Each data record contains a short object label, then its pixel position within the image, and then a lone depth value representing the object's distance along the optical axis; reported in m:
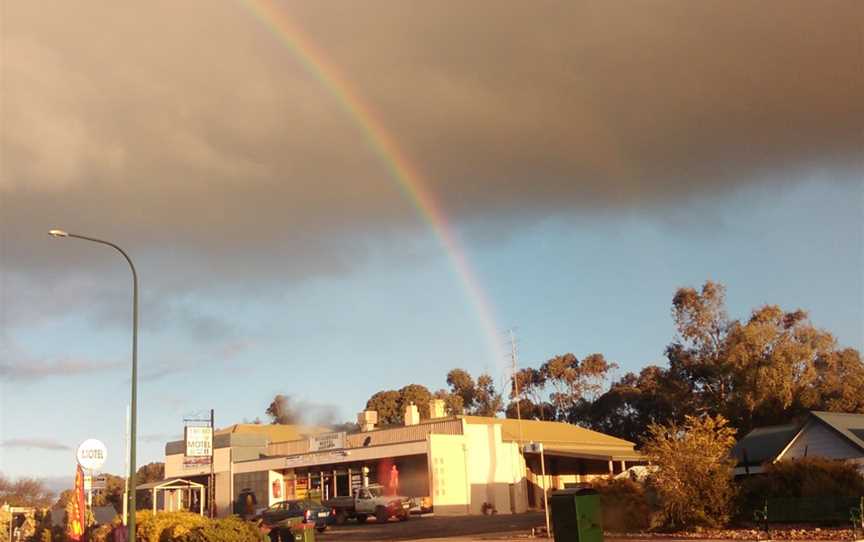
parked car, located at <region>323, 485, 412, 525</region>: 43.78
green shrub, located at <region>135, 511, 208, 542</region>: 25.41
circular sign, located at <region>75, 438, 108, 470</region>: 35.31
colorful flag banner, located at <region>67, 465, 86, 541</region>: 30.50
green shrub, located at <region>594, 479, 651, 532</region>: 26.69
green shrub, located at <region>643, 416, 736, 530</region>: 25.22
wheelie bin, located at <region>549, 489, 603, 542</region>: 14.55
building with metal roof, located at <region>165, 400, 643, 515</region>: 50.06
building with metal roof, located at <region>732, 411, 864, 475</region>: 36.12
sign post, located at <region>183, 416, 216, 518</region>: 52.72
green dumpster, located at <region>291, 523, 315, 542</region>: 21.22
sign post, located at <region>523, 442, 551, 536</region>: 28.43
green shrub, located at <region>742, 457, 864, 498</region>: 26.14
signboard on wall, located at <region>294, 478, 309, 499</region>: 58.38
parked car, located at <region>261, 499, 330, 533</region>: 39.91
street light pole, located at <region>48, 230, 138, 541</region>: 23.66
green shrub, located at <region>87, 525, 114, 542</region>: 29.77
